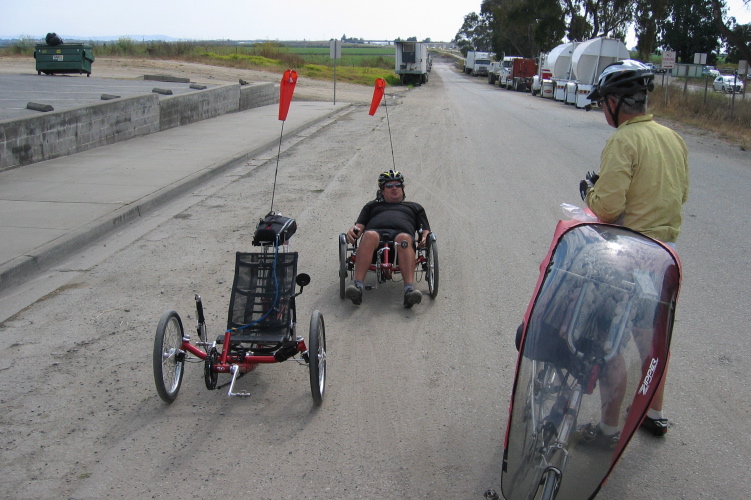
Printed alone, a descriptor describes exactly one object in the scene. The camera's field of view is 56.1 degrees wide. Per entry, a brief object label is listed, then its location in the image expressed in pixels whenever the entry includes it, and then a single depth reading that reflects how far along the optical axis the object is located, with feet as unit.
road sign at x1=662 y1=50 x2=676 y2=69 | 92.40
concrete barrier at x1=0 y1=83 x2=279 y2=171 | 37.47
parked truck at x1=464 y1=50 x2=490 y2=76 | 259.80
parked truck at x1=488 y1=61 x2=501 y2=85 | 200.44
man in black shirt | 19.44
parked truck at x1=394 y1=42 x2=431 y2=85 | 171.22
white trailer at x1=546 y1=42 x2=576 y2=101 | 124.49
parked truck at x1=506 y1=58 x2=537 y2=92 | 165.37
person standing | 11.37
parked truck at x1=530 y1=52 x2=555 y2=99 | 137.69
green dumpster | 102.99
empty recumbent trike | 13.97
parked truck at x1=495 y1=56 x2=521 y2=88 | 178.91
